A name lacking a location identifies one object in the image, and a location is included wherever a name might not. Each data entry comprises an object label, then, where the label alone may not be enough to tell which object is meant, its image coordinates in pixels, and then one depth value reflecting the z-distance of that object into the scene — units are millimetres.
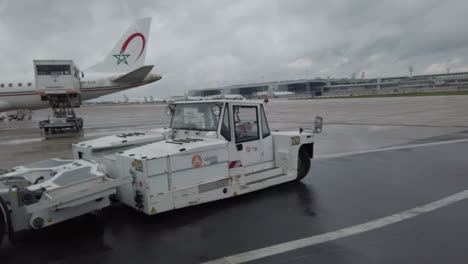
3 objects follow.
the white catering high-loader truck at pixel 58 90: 18906
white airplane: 22656
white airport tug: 4305
